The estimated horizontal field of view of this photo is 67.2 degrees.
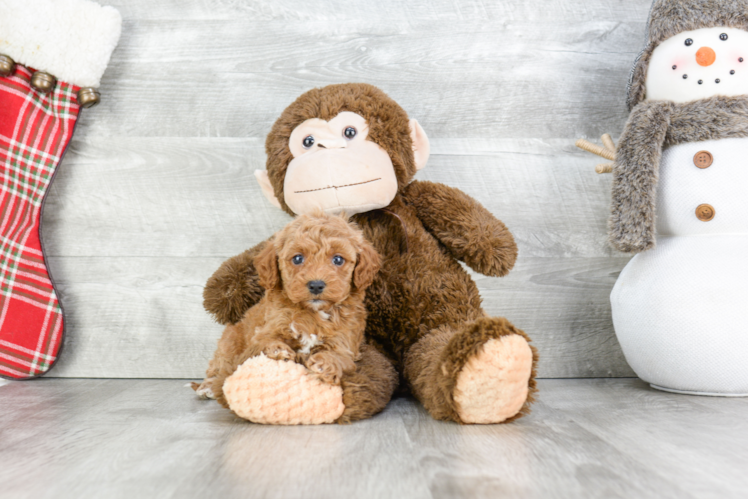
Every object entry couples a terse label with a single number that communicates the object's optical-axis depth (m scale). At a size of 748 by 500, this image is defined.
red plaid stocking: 1.10
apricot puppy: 0.77
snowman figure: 0.89
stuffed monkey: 0.87
